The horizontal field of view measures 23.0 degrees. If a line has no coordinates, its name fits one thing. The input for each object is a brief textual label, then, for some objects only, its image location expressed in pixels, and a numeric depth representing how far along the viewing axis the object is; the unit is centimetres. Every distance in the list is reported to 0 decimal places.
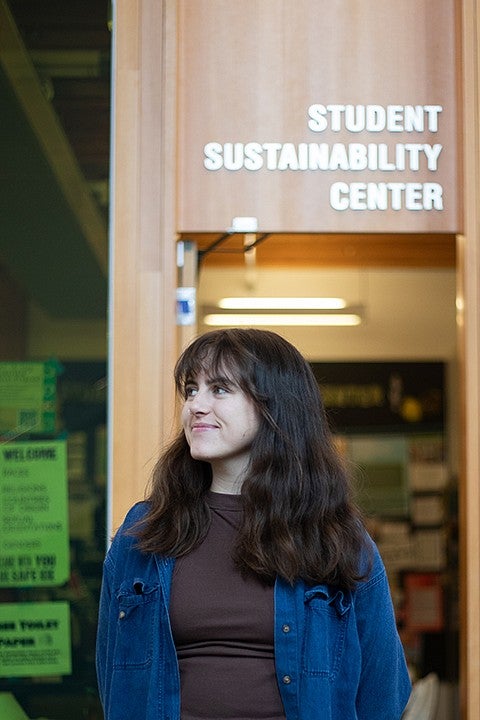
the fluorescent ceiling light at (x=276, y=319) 696
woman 240
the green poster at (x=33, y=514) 381
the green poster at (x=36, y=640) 381
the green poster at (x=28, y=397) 382
